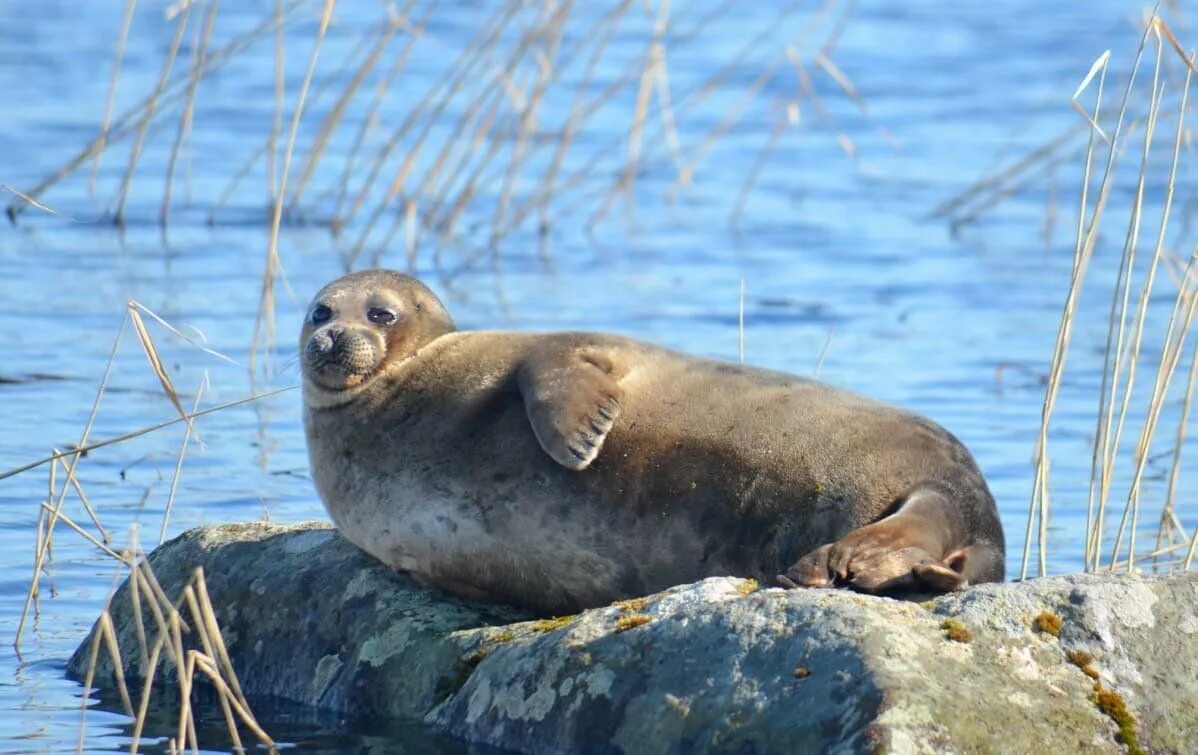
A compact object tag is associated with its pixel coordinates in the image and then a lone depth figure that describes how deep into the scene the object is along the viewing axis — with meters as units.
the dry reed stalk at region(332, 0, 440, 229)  24.17
